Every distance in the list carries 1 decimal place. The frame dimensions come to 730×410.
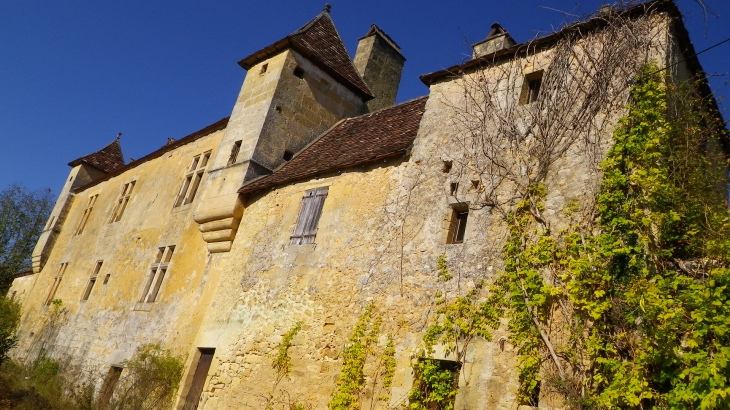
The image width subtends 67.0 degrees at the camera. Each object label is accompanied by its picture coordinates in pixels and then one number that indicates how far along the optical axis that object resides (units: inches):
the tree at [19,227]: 1213.4
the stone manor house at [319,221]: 285.0
